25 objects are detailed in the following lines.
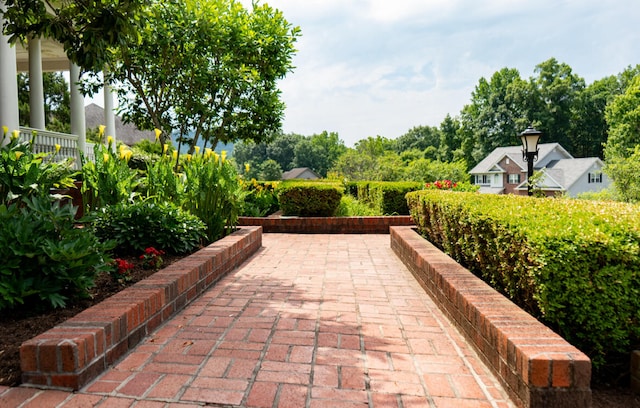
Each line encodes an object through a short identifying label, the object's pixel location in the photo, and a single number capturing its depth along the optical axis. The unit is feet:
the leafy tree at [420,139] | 255.09
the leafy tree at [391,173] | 68.80
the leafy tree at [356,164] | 119.14
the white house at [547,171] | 152.46
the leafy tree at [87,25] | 11.85
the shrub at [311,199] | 30.99
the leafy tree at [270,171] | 236.63
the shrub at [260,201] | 32.65
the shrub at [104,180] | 15.62
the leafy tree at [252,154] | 298.97
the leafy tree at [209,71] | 25.93
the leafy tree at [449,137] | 217.15
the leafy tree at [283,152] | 297.33
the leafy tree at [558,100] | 183.32
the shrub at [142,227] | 14.44
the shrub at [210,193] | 18.95
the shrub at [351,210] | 33.58
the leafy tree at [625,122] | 127.03
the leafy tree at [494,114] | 187.73
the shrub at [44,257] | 8.51
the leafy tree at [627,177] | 95.35
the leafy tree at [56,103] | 68.74
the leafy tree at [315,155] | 293.84
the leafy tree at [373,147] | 132.63
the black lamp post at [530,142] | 29.17
